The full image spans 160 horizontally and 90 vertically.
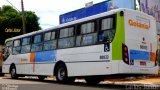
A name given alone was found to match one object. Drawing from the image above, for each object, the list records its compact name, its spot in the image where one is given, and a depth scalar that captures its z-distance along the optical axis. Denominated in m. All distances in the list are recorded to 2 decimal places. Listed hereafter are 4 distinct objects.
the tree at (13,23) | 49.06
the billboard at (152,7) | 25.92
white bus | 14.77
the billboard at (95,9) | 26.70
